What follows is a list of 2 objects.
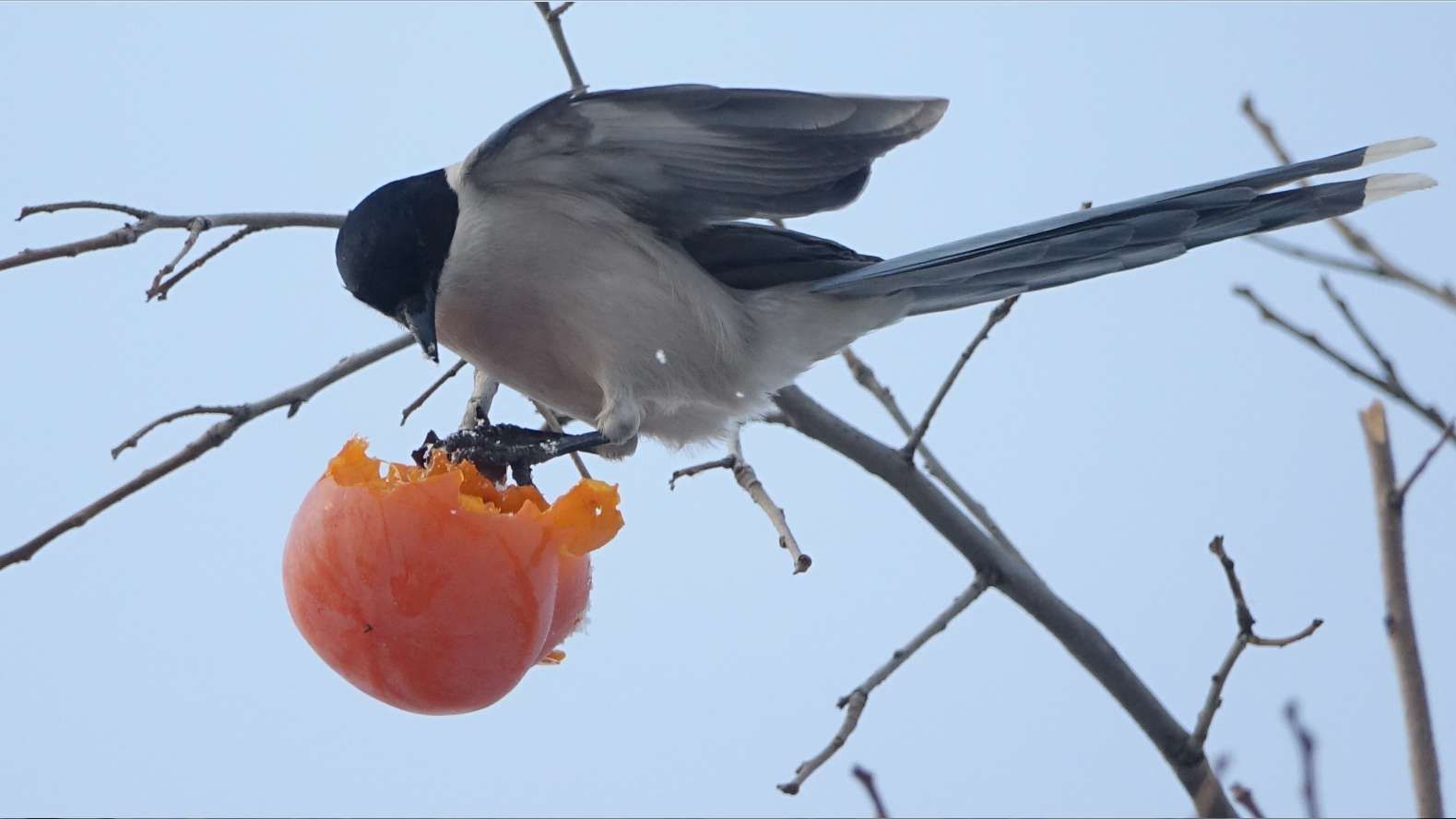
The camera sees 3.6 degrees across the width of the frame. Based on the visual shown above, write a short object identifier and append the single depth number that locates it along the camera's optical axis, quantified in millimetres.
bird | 6734
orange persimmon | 6621
